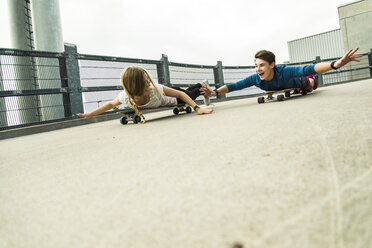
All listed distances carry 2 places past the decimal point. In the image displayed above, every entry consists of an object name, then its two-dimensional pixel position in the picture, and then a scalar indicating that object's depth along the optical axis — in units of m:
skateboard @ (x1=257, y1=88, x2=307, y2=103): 3.66
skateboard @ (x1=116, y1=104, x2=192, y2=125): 3.42
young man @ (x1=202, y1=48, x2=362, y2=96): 3.19
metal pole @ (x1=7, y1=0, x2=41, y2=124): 4.54
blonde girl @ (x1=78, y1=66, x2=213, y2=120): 3.09
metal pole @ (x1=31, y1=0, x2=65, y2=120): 5.95
